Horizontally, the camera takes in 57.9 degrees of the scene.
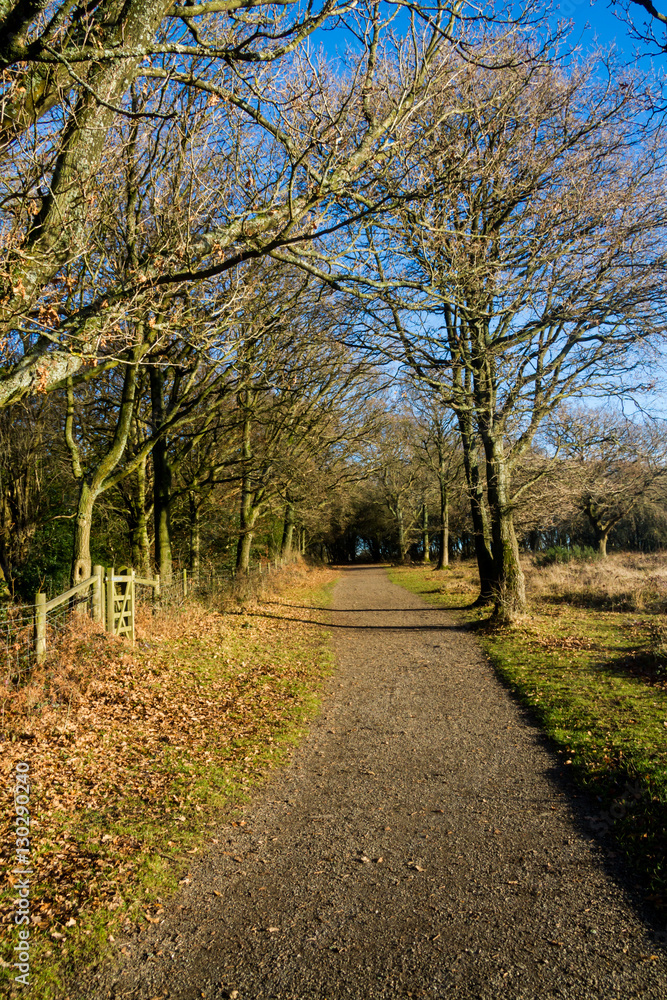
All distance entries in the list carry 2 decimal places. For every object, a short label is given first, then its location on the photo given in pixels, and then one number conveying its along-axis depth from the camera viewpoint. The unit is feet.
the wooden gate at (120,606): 33.04
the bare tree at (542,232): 30.96
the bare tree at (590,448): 42.62
